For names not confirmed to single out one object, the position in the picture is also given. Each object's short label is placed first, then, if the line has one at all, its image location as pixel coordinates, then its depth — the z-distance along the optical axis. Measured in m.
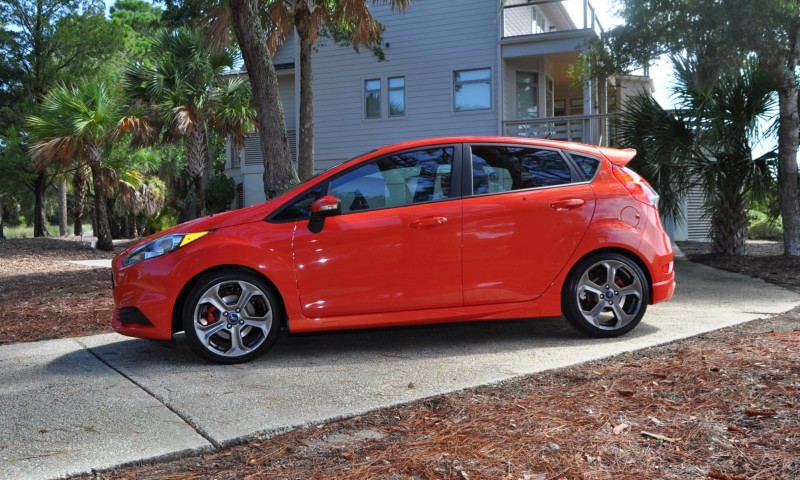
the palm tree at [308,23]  14.34
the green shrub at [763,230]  23.23
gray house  18.81
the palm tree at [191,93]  17.22
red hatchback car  5.03
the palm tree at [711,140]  11.57
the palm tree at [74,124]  16.75
